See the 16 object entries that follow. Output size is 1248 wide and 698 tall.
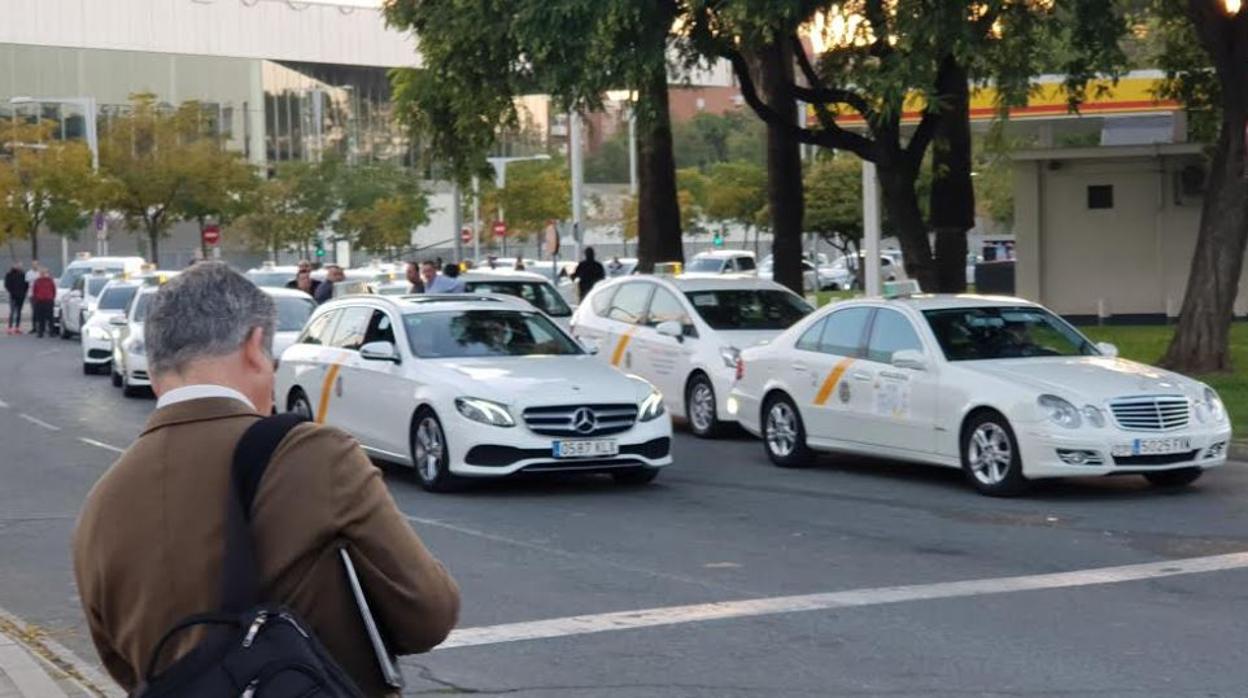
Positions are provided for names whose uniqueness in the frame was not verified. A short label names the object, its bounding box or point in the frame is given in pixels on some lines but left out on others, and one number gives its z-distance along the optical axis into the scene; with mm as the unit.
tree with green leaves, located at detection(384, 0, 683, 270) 22094
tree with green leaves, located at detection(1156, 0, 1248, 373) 22312
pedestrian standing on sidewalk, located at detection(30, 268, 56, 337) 47312
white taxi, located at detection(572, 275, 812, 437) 20297
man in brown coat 3420
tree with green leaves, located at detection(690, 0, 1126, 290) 20969
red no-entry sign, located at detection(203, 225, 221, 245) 54469
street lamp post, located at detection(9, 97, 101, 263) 60500
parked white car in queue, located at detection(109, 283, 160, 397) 26562
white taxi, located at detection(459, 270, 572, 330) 25375
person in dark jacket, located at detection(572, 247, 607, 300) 34750
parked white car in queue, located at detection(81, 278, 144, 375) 31828
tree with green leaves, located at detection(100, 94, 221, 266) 61281
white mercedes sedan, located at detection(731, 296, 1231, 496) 14586
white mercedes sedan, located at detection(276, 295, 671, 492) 15289
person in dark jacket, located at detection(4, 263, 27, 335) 49875
